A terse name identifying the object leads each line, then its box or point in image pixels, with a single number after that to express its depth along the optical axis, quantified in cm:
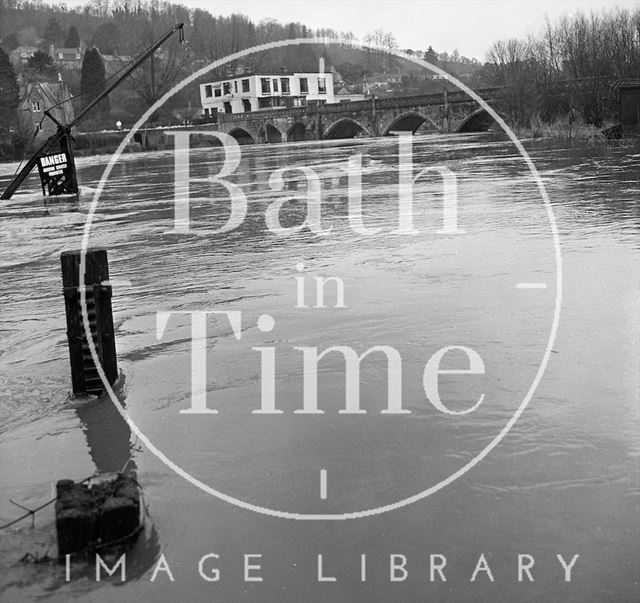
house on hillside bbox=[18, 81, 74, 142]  8504
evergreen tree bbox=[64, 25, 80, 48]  16074
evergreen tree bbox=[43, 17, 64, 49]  16878
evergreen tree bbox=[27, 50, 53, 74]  11638
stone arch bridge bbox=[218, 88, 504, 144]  6669
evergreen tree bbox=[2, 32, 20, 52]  16585
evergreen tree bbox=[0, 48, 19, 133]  7306
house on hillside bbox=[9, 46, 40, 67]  15095
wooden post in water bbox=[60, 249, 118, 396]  638
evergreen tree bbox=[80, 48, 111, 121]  9988
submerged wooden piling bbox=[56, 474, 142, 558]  418
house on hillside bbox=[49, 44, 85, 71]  15600
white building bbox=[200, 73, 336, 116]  10325
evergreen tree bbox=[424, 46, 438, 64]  16115
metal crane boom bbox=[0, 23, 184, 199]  2319
